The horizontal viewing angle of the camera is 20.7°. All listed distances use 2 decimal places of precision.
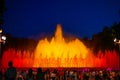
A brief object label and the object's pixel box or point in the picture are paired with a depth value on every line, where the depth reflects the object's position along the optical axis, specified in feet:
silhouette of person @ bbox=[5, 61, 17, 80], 49.29
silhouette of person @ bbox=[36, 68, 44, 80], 56.24
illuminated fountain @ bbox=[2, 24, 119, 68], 234.38
